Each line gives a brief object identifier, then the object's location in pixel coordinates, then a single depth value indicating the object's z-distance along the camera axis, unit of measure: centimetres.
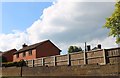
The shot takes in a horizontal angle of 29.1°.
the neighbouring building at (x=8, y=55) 6875
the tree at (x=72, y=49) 8789
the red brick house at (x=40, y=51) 5091
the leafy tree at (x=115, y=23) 2434
